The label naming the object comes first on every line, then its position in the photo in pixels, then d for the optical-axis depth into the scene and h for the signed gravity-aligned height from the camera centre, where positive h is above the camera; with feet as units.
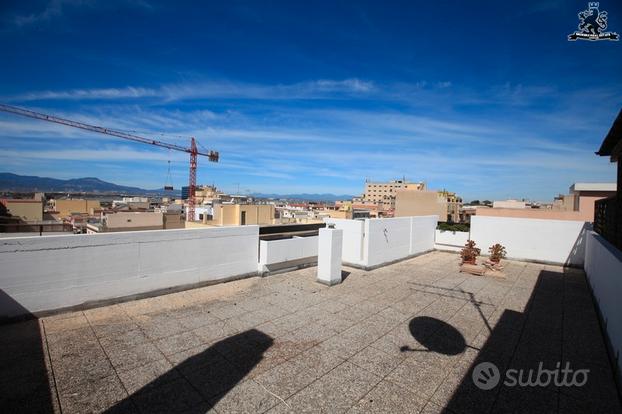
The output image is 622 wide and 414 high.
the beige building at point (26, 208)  106.54 -3.45
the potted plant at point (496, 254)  35.27 -4.95
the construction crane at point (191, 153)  197.73 +45.71
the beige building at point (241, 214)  116.16 -4.18
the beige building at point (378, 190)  444.55 +24.61
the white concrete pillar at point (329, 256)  26.04 -4.23
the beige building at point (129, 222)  74.64 -5.72
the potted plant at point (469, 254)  35.29 -5.10
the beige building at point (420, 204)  66.69 +0.69
